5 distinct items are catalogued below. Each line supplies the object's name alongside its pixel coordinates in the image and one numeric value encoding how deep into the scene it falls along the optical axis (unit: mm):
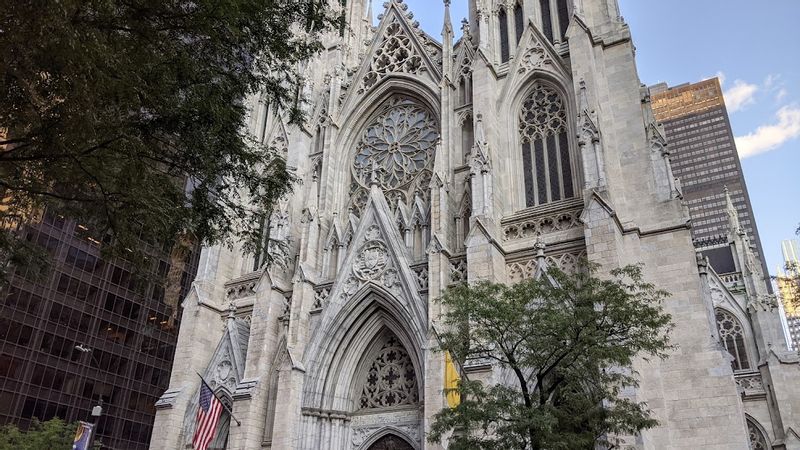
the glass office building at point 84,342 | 33594
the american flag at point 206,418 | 19891
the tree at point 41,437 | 22391
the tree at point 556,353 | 12320
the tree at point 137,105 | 8055
